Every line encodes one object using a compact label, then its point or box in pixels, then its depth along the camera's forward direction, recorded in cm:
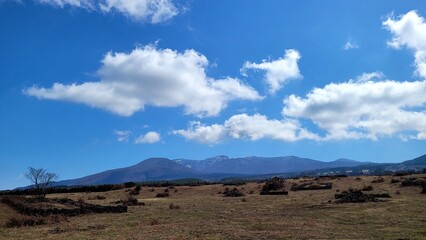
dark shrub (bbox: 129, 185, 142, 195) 7225
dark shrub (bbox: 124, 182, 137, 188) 8595
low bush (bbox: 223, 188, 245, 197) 6348
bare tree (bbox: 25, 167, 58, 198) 6735
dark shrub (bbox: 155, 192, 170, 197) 6756
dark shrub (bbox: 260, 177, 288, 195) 6593
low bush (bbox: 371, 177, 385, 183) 6877
